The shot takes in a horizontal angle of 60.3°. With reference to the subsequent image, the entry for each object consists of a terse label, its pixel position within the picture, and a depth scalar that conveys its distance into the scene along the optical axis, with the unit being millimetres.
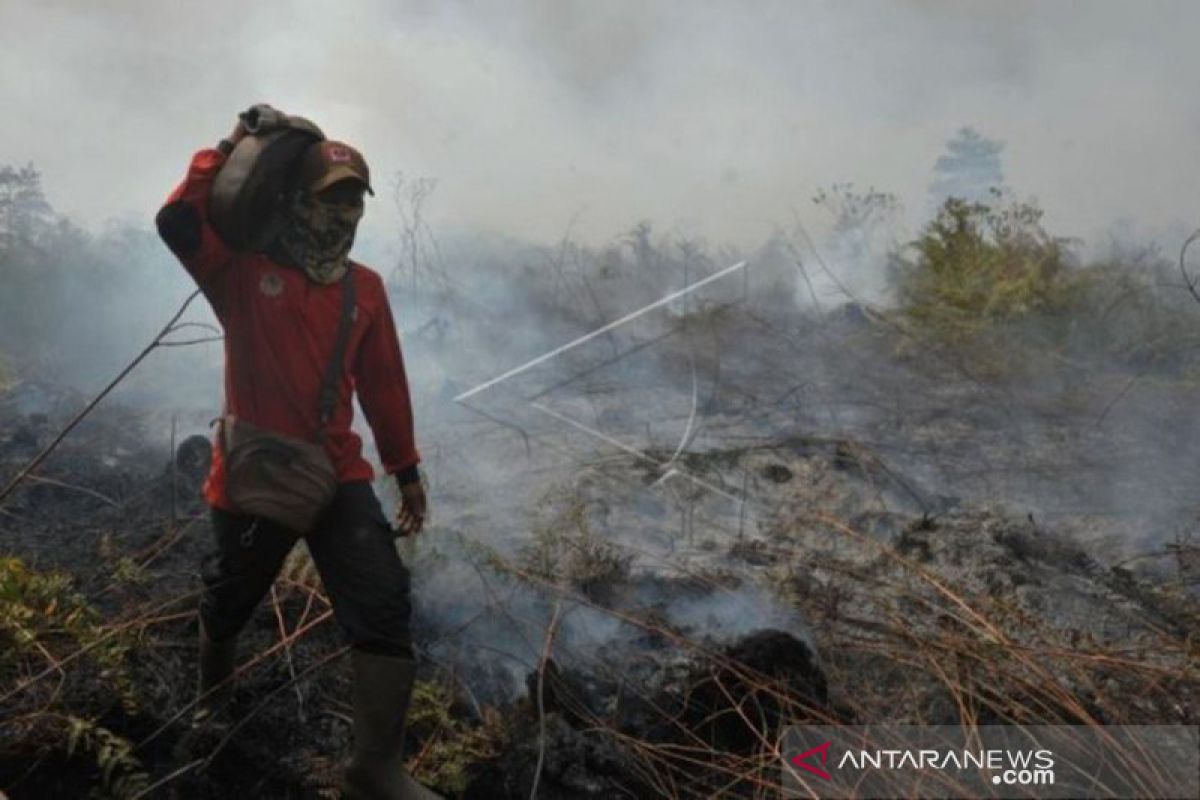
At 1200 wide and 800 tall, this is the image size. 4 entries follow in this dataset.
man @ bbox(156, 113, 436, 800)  2848
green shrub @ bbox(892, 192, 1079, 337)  8016
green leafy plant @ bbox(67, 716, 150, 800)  2797
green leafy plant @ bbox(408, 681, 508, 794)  3084
